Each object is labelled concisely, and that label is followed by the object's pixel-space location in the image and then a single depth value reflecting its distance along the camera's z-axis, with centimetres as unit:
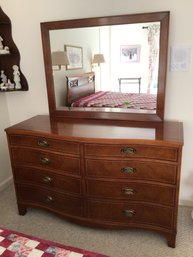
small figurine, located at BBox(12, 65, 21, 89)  227
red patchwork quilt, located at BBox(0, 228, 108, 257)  104
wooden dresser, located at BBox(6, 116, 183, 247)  158
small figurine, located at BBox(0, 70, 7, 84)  231
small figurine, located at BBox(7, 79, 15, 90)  229
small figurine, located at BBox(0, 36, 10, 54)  215
